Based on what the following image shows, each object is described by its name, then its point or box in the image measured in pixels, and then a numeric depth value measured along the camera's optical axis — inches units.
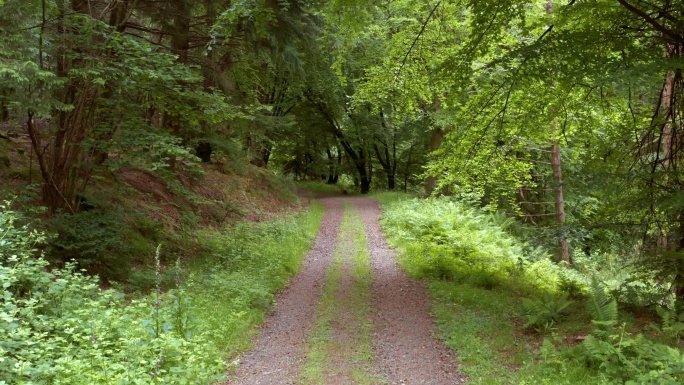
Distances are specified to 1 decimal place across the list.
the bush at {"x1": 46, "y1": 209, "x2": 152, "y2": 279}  291.0
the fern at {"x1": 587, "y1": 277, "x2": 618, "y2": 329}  215.2
